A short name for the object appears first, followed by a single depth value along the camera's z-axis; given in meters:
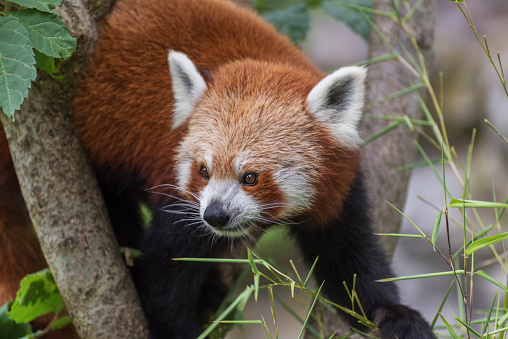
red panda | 4.69
